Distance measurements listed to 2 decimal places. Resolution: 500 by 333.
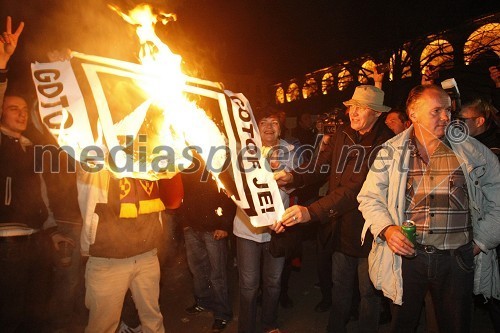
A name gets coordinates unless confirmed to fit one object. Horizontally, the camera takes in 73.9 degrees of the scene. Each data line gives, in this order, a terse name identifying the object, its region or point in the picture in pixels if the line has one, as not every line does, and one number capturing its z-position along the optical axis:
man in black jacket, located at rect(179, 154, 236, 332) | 4.50
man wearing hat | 3.55
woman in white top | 3.87
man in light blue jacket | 2.82
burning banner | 2.26
